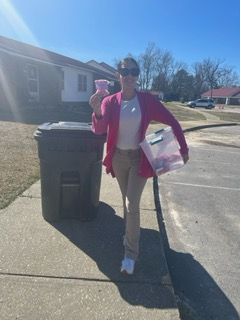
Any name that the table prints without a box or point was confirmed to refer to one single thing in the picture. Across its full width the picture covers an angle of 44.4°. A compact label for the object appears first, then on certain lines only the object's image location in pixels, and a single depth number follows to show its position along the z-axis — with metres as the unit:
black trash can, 3.36
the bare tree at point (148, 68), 78.75
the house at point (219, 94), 71.41
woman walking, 2.62
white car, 55.88
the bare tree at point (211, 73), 75.81
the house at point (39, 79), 16.02
